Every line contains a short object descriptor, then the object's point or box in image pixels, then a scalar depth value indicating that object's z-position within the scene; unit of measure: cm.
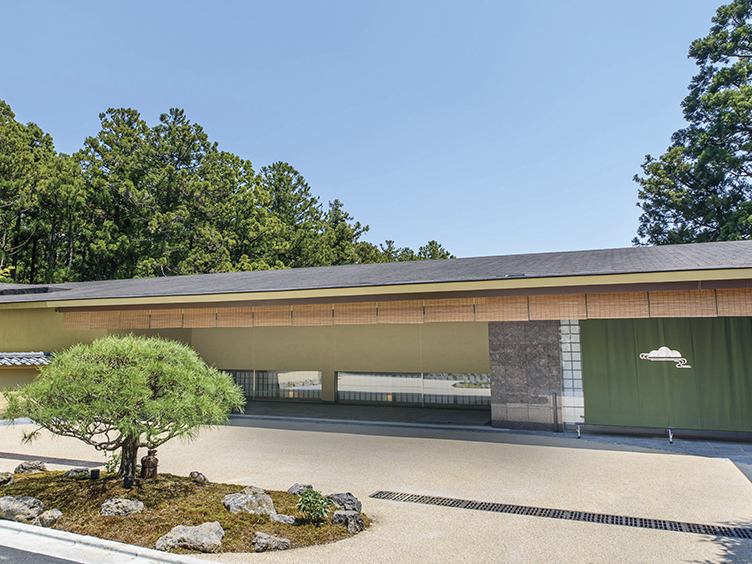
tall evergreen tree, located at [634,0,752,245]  3005
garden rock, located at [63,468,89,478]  758
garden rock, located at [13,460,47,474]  831
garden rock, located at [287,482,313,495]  709
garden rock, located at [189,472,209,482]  758
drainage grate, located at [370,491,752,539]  574
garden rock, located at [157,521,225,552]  517
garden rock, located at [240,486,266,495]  688
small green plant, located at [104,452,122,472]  672
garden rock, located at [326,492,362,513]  635
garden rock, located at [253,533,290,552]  521
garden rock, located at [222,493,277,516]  618
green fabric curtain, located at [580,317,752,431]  1065
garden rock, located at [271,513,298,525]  592
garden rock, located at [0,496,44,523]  605
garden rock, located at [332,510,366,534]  573
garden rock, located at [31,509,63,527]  587
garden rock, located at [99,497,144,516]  601
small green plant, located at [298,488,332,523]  588
